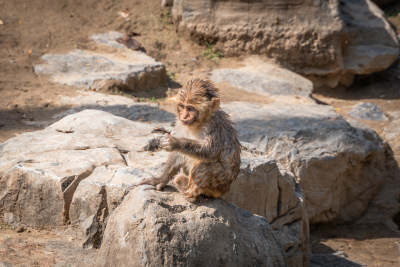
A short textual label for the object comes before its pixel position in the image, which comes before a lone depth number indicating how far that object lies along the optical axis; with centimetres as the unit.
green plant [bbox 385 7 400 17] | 1706
